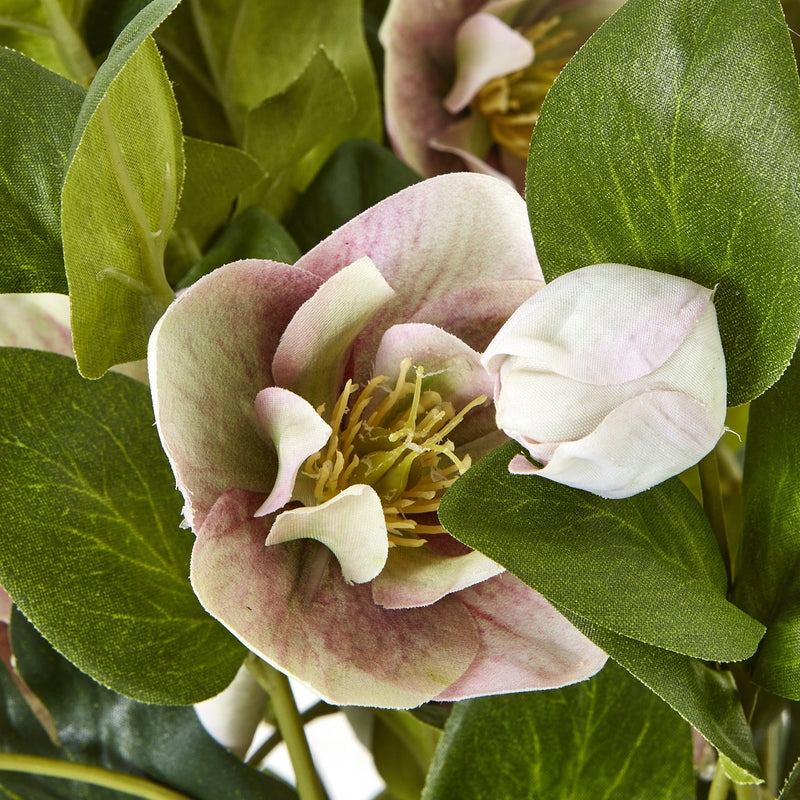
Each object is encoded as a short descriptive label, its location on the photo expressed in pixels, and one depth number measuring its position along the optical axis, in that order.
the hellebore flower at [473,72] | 0.51
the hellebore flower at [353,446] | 0.40
